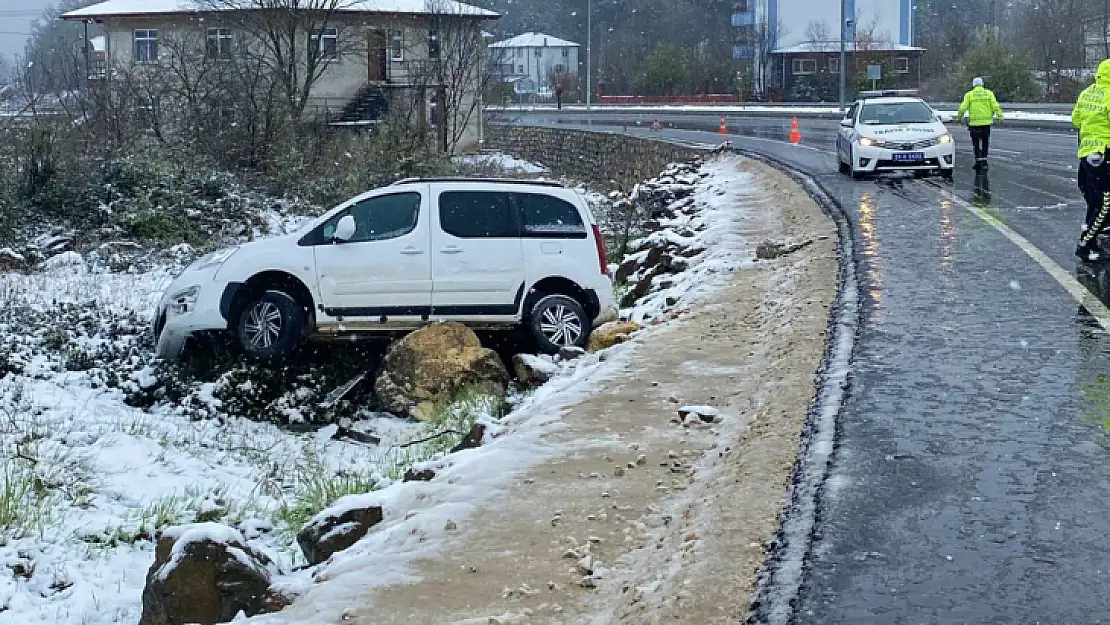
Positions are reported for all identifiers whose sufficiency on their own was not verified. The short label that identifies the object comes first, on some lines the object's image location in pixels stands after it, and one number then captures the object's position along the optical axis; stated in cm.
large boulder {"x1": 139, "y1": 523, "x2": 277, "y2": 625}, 563
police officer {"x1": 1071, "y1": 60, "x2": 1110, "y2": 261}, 1163
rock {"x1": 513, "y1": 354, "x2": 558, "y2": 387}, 1125
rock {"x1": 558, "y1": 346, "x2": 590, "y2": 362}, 1134
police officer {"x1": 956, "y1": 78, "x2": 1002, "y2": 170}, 2225
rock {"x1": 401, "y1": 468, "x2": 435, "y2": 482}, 716
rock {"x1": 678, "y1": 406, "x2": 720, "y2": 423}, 760
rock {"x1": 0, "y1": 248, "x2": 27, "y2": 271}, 2135
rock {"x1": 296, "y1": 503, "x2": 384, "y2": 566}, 627
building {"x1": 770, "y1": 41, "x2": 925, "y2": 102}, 7125
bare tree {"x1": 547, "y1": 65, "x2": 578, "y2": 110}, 7979
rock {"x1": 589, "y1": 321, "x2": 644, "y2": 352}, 1148
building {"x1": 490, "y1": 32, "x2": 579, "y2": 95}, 9056
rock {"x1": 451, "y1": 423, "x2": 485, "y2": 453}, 795
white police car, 2155
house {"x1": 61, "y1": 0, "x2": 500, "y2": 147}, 3631
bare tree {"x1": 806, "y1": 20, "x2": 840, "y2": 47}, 7762
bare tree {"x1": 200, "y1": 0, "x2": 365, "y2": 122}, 3406
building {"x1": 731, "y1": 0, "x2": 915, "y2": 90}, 7756
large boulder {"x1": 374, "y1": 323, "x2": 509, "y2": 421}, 1141
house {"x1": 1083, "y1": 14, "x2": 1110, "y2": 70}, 6669
